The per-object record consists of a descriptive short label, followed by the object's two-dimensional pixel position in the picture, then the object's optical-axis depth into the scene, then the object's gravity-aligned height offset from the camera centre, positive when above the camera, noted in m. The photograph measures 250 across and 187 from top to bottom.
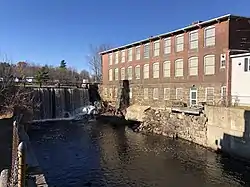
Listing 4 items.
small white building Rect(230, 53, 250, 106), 13.83 +0.60
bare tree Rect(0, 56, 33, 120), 15.16 -0.55
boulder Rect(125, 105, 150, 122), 20.81 -2.85
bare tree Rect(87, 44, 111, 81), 43.52 +5.04
